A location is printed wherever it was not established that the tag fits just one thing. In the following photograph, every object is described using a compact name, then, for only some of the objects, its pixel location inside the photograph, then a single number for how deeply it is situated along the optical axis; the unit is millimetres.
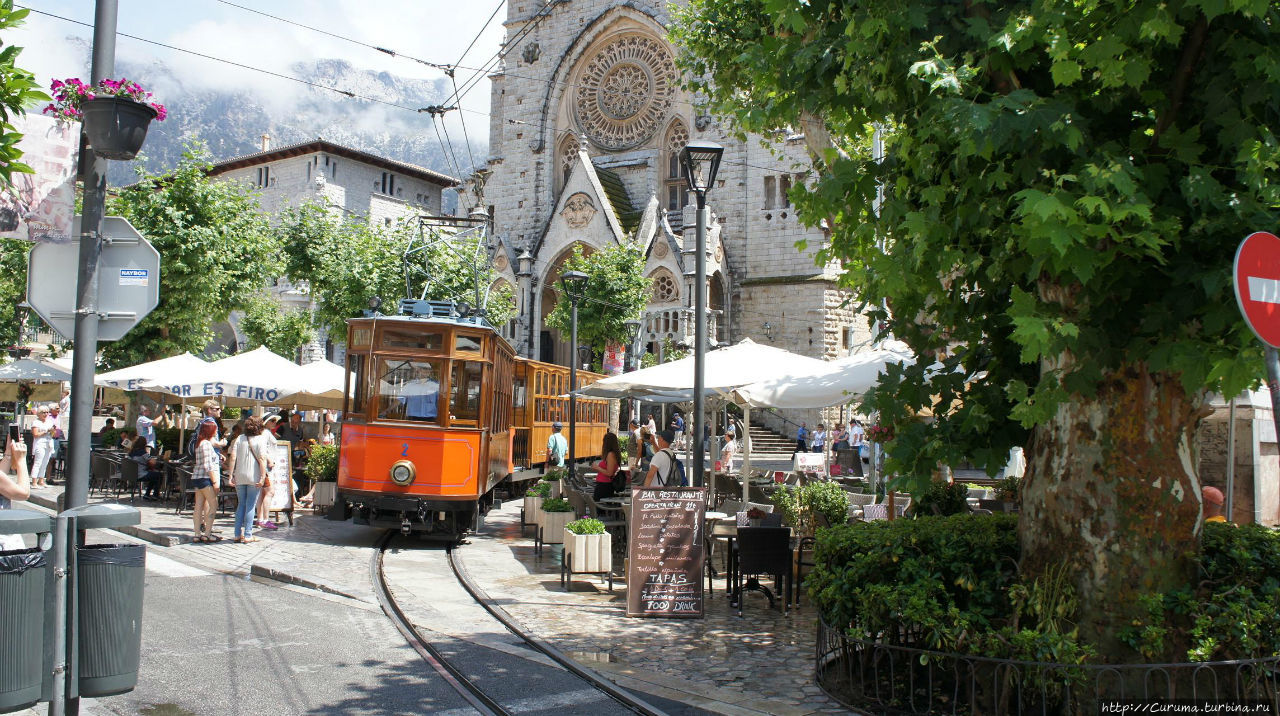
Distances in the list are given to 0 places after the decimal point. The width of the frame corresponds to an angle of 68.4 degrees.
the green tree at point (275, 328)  38375
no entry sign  3902
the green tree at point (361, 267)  26516
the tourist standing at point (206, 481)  12266
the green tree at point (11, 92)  4438
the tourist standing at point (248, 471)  12203
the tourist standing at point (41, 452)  19253
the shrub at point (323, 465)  16547
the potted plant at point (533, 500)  14141
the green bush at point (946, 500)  9852
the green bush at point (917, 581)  5617
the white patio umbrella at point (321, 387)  16703
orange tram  12391
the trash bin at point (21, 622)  4070
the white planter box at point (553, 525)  12062
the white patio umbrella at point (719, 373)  11180
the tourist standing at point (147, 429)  21266
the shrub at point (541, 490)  14066
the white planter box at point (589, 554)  9914
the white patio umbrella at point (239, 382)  15820
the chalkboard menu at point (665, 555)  8625
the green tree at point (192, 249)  22109
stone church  32969
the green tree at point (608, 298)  29906
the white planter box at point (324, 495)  16141
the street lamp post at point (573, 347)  19016
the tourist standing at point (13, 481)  4890
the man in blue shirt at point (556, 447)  19578
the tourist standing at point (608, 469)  13312
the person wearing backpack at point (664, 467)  10984
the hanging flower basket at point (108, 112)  5027
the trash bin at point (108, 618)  4480
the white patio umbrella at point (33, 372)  21381
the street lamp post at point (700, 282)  10172
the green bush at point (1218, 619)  5254
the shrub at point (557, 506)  12156
